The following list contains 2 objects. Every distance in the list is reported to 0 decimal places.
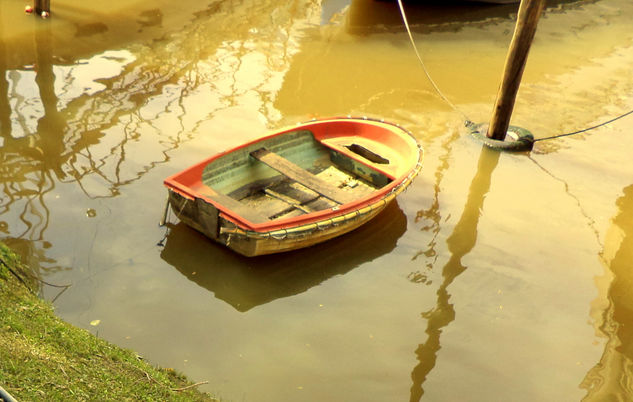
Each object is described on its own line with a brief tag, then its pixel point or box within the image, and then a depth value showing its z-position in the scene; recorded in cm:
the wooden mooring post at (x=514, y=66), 1186
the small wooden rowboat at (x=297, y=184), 874
